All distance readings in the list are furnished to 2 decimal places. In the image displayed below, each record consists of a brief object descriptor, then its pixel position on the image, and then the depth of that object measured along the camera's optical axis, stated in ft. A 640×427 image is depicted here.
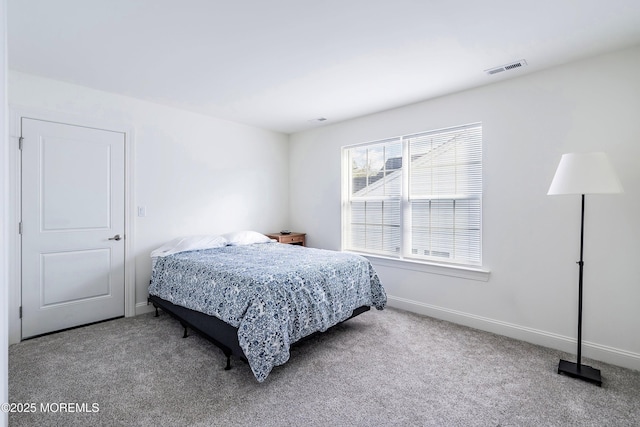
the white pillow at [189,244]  10.91
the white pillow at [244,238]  12.50
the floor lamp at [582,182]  6.75
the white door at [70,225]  9.34
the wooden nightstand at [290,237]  14.67
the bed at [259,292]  6.88
